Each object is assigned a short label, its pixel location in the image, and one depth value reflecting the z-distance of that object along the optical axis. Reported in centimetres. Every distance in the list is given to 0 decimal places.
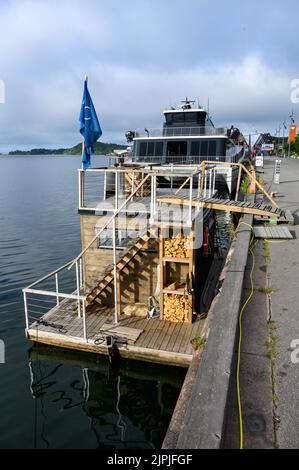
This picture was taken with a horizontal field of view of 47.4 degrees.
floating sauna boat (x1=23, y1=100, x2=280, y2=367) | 946
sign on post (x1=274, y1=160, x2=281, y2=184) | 2516
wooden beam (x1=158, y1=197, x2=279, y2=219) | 1080
